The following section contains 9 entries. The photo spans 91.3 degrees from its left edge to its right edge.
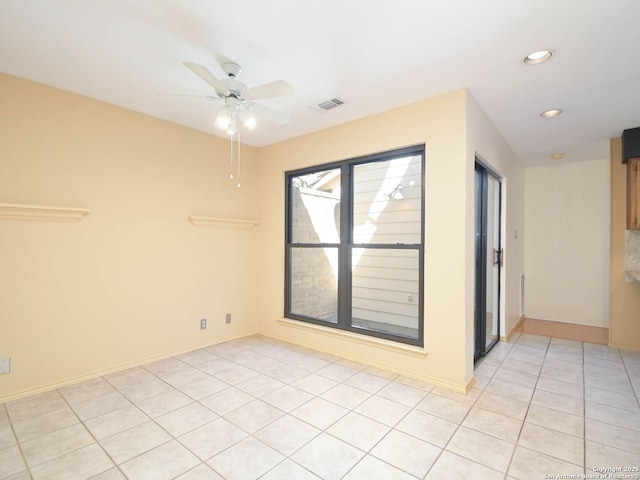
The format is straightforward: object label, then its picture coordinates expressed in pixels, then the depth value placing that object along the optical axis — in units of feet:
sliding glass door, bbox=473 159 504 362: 11.43
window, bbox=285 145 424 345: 11.82
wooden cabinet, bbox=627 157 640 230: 11.91
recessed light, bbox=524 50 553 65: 7.07
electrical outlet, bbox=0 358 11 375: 8.16
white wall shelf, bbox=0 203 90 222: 8.14
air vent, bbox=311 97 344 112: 9.76
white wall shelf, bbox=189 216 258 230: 12.19
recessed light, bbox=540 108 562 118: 10.16
